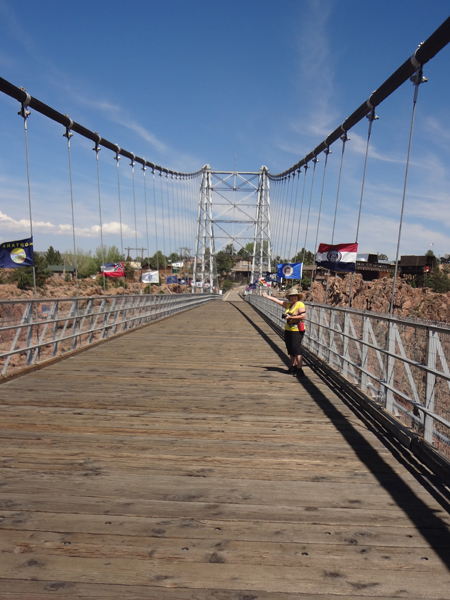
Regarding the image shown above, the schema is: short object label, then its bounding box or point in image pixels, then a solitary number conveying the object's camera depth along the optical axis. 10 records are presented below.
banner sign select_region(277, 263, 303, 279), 19.65
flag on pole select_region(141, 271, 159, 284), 33.58
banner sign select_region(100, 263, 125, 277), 25.78
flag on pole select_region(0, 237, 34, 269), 10.27
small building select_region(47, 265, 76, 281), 102.31
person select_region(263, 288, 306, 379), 7.12
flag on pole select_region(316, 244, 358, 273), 12.86
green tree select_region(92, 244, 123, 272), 102.66
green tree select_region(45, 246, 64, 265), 113.84
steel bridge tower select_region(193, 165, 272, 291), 61.12
